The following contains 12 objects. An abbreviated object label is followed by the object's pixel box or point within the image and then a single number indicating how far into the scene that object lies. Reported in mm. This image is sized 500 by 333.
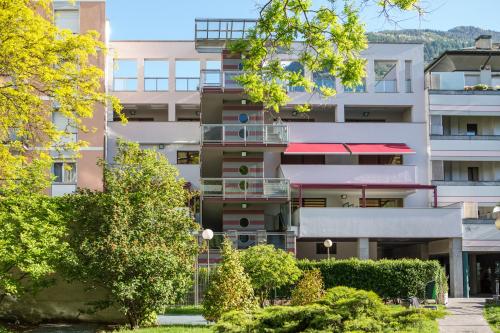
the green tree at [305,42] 12773
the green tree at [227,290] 21141
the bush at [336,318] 13984
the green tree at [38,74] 17422
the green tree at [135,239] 23625
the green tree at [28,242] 24359
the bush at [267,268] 29812
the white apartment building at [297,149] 42406
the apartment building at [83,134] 44719
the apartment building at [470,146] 47438
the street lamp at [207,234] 29781
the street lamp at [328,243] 38847
